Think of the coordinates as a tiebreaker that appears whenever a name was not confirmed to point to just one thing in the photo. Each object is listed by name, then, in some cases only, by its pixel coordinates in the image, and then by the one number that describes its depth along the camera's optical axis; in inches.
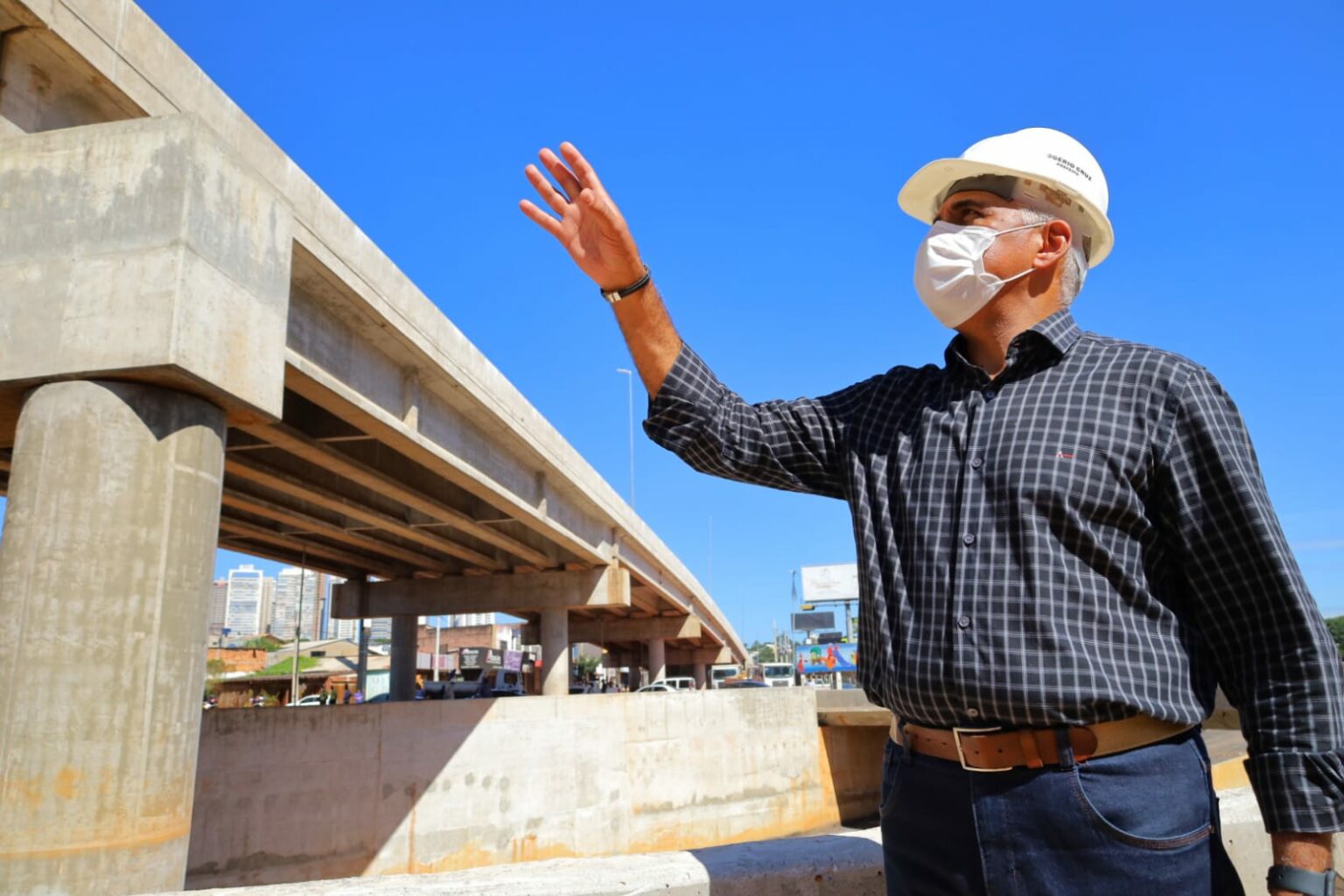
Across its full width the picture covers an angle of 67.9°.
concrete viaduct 289.9
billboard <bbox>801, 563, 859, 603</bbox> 4119.1
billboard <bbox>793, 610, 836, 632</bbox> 4087.1
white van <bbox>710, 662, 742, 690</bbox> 3390.7
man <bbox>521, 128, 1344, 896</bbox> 75.9
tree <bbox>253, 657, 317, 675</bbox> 2548.0
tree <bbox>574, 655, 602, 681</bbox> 4066.7
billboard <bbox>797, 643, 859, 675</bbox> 3154.5
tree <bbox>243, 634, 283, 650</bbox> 3777.1
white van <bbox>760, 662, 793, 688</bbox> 2738.7
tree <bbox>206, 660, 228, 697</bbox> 2529.0
